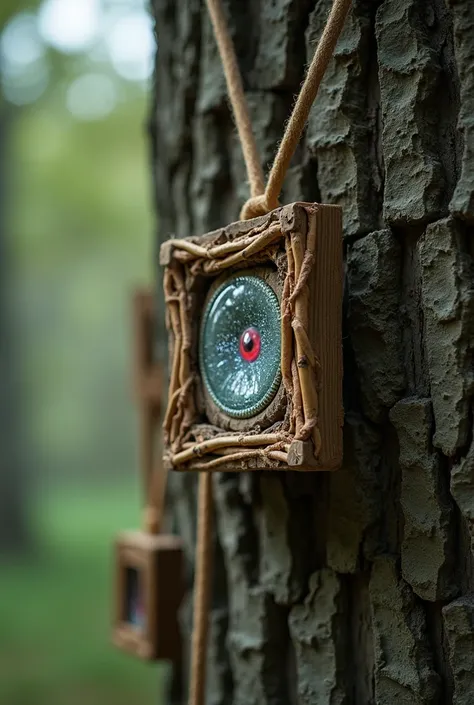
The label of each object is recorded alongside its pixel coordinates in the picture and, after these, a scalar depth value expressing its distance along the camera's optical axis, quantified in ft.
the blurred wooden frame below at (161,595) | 3.22
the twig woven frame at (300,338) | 2.53
